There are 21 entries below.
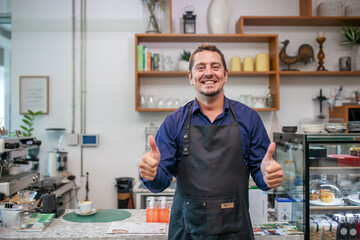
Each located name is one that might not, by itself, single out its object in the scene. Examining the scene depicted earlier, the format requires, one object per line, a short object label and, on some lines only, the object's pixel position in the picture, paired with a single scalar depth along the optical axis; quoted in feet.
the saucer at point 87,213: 7.45
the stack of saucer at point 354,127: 7.36
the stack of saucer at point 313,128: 7.48
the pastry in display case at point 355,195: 7.65
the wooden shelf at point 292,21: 11.77
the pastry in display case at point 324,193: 7.52
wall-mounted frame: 12.59
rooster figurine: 12.10
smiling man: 5.09
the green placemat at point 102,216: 7.20
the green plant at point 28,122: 12.01
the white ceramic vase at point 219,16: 11.82
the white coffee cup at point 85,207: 7.50
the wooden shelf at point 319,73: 11.76
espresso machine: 7.92
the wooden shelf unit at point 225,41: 11.69
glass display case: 6.92
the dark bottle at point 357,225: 7.30
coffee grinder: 11.59
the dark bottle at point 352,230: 7.29
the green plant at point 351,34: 11.92
